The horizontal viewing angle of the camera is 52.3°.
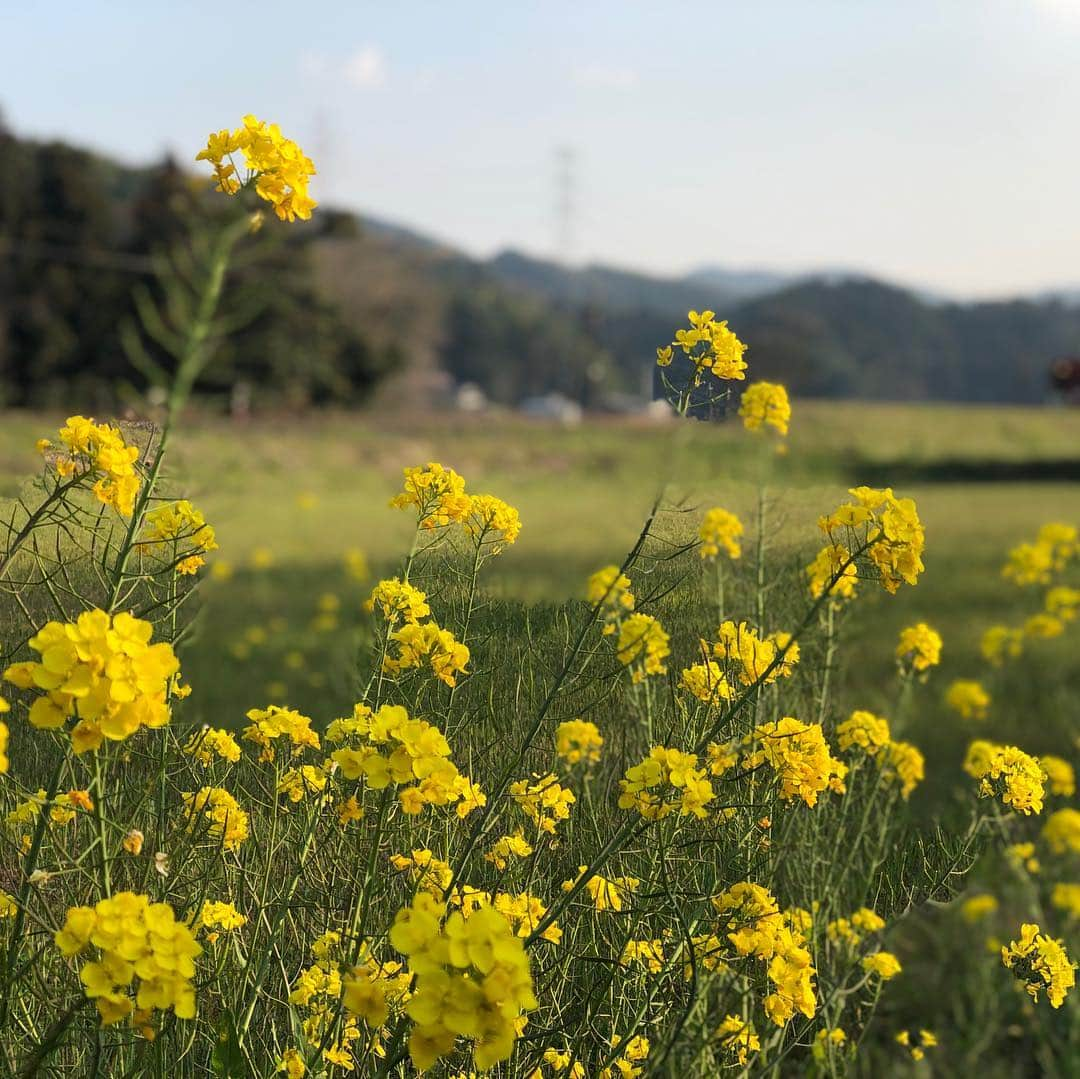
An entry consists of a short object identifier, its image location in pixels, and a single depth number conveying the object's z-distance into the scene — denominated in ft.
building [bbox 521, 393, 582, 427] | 168.72
